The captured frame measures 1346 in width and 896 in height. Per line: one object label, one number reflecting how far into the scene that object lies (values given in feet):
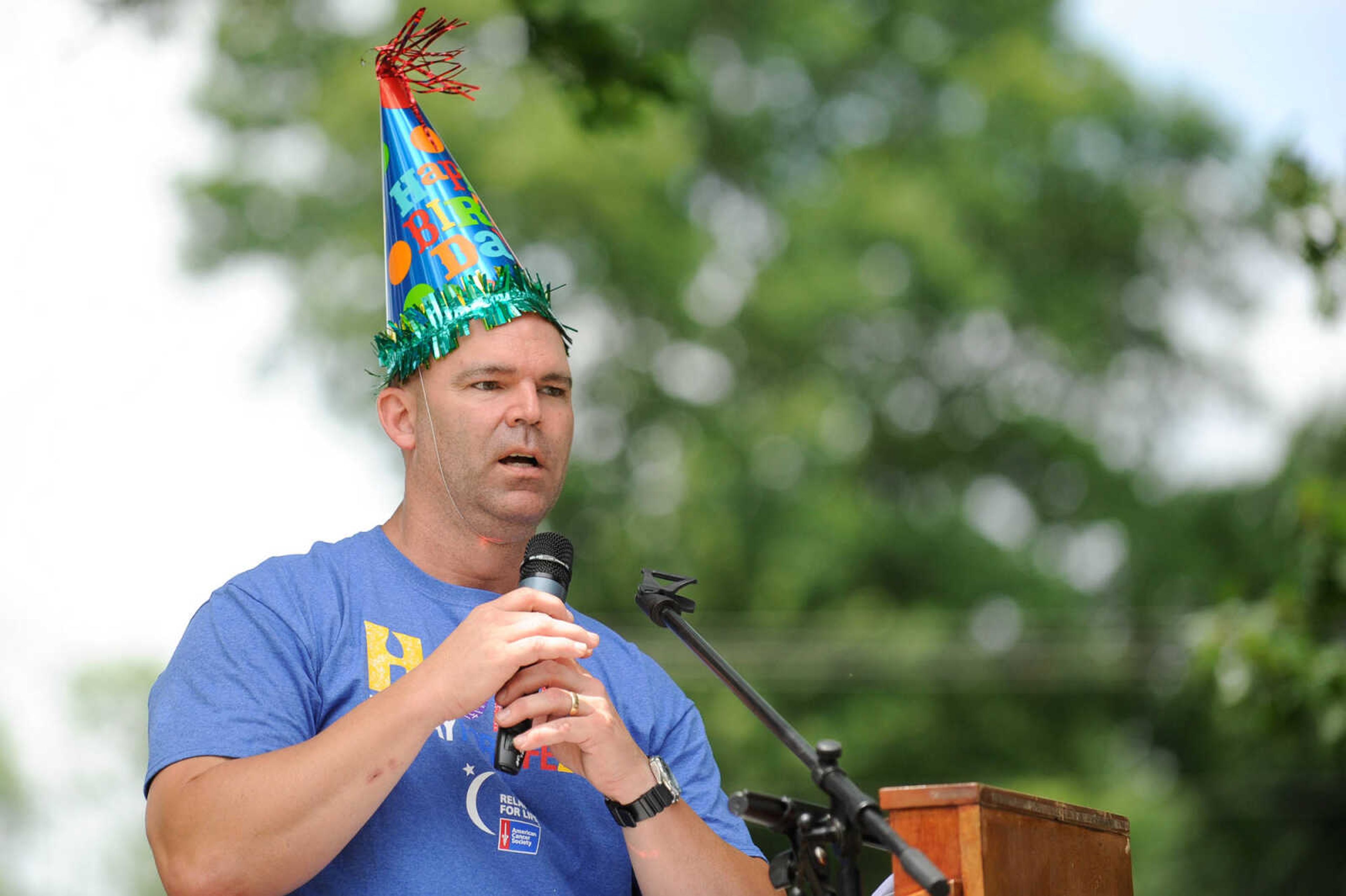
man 24.37
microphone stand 24.15
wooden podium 24.19
